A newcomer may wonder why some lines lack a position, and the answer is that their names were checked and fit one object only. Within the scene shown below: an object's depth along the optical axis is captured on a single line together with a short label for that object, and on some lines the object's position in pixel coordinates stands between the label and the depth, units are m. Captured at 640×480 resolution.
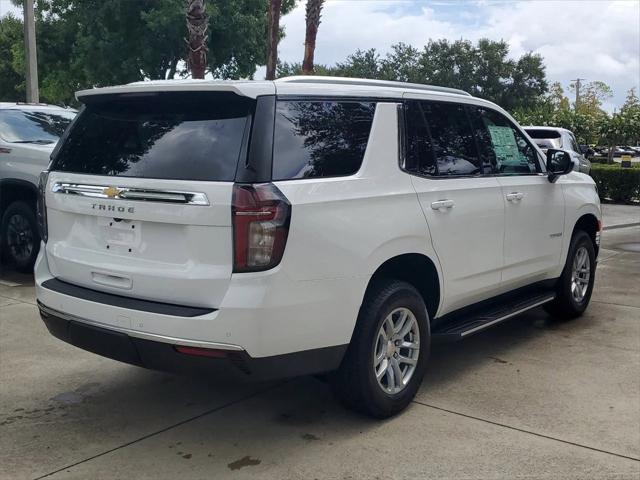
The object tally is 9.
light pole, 13.16
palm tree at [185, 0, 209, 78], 15.01
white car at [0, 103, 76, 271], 8.04
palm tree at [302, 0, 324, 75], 17.52
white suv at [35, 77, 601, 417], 3.49
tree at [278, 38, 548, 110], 58.69
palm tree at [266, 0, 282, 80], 16.97
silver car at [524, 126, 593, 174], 15.78
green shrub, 20.31
